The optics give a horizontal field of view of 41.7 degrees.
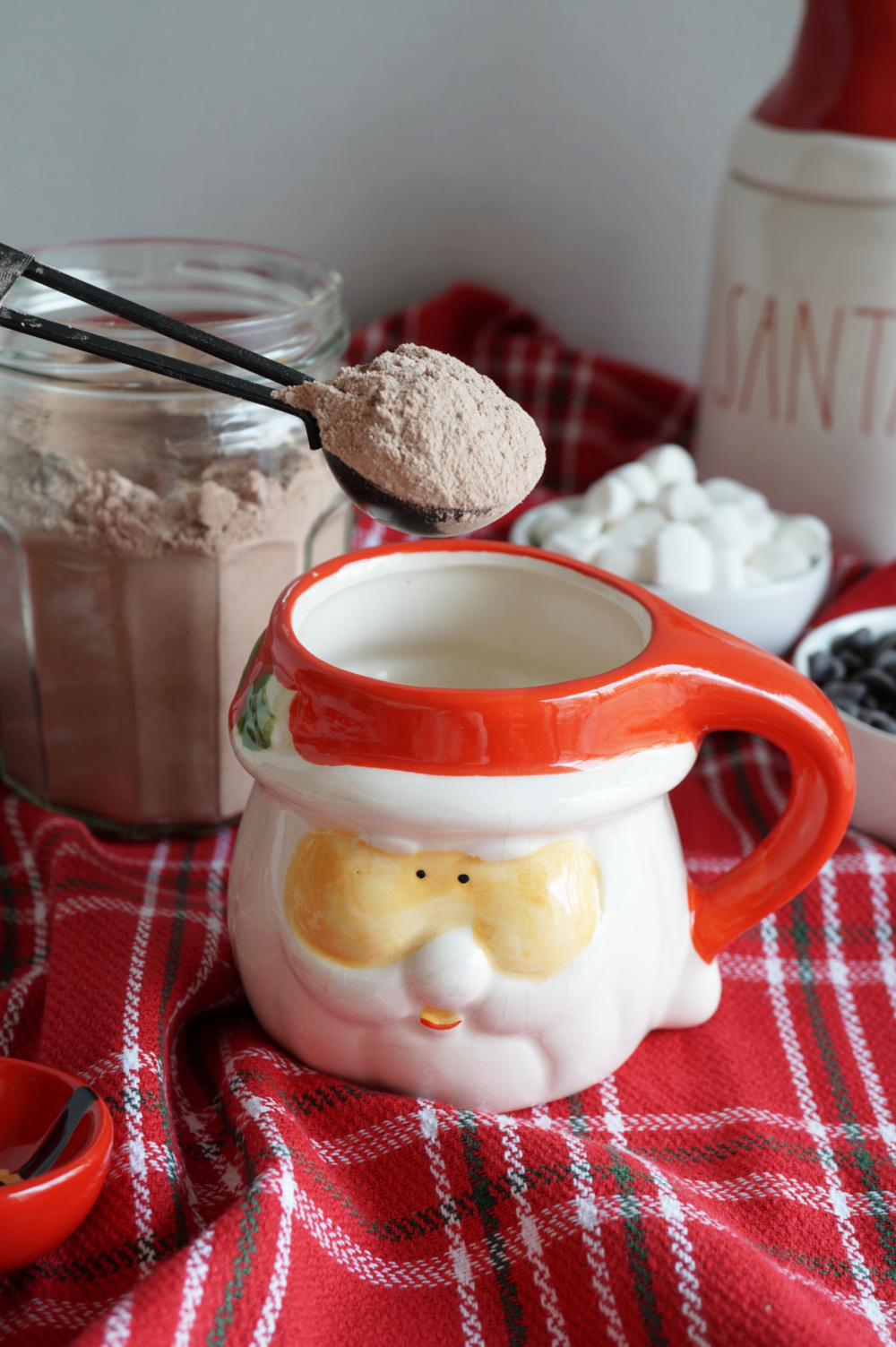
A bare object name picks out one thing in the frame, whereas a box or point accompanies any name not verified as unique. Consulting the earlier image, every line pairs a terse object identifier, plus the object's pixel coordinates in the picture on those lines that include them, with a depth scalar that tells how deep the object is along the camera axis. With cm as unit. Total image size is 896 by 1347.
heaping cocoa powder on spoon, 37
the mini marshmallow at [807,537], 74
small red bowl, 33
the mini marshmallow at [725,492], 76
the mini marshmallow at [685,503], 73
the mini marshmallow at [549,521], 75
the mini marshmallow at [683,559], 68
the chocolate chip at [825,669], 65
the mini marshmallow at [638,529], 72
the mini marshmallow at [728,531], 70
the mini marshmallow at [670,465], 77
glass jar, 52
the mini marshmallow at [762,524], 74
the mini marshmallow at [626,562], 69
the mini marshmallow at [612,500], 73
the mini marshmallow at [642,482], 75
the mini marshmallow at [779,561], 72
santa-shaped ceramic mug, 36
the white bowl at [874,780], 58
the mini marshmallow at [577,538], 71
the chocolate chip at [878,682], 62
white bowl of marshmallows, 68
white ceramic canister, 74
